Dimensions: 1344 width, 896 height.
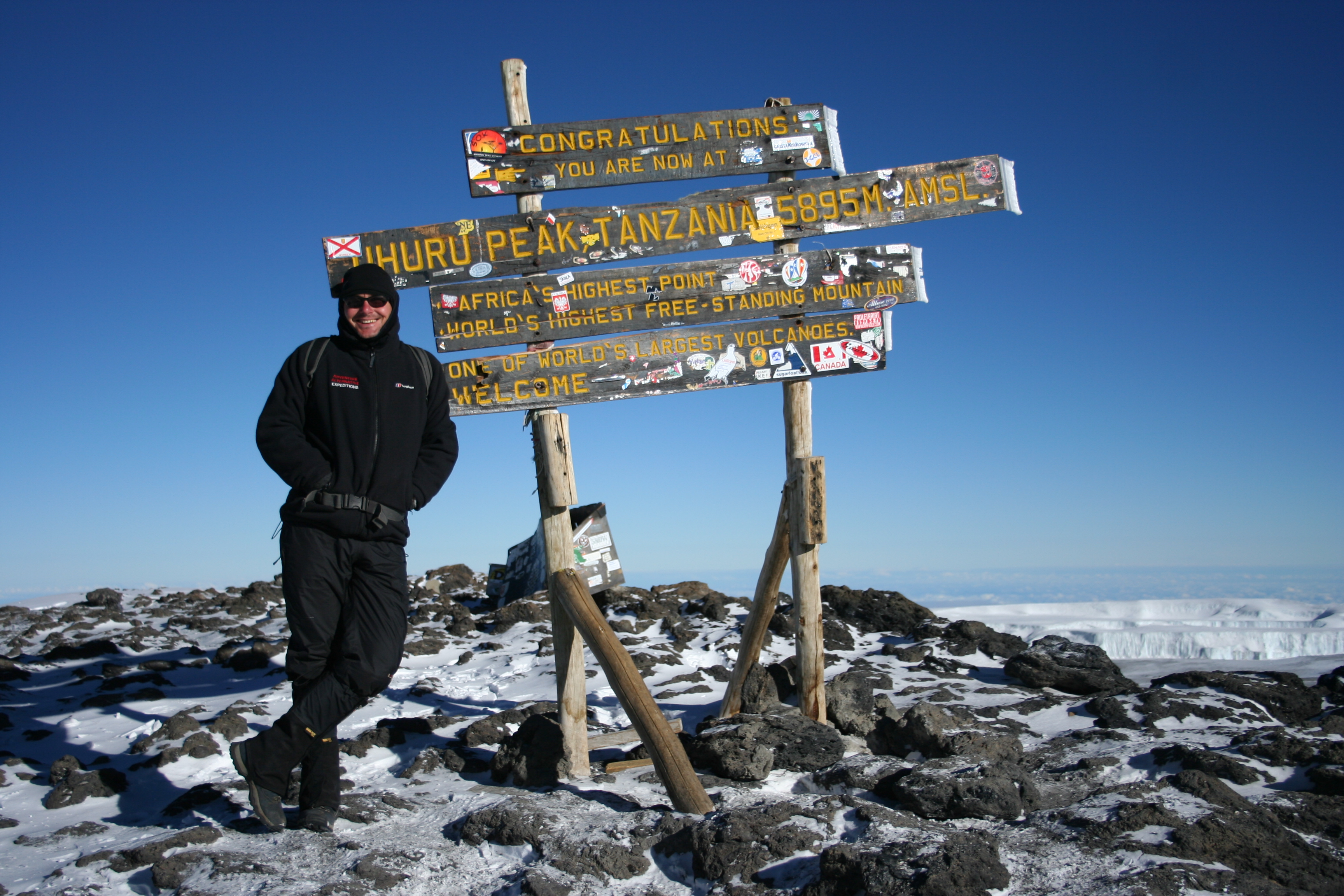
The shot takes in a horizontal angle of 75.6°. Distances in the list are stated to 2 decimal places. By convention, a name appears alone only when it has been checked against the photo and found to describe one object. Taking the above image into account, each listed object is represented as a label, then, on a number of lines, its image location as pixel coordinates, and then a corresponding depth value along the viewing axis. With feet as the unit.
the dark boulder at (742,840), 11.02
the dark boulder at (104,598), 38.52
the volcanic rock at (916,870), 9.66
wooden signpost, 16.96
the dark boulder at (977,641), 24.79
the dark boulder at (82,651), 26.66
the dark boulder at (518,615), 28.99
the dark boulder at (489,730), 17.66
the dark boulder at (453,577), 39.93
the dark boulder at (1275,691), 18.54
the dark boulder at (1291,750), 14.01
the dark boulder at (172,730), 17.40
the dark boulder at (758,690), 17.93
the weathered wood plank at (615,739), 16.81
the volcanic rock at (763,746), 14.71
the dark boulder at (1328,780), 12.96
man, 12.46
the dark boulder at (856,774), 14.12
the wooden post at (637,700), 13.33
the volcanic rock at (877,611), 28.32
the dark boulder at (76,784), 14.52
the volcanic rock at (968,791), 12.42
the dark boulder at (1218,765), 13.50
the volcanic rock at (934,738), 15.49
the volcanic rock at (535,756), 15.55
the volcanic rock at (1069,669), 20.58
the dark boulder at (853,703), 17.44
